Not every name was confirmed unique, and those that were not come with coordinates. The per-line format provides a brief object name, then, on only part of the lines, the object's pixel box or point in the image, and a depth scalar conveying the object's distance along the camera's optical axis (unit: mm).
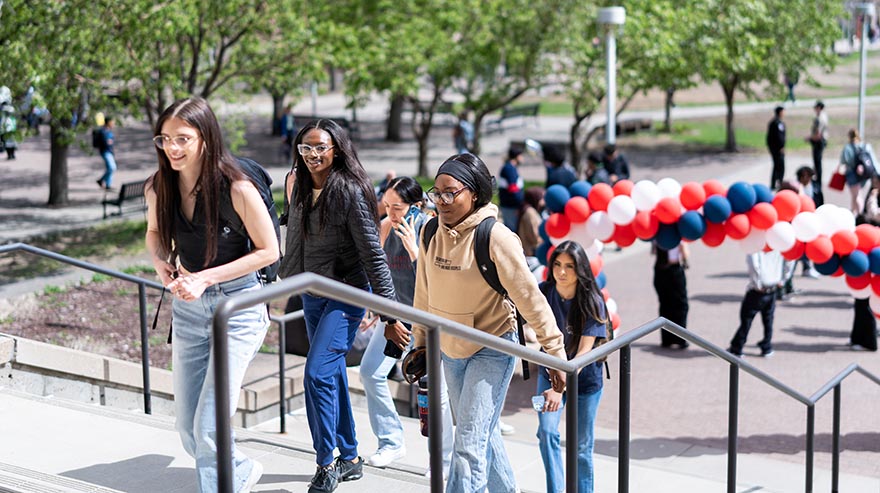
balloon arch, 9188
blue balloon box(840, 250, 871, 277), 9086
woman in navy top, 5941
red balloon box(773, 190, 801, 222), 9383
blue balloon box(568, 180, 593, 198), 10320
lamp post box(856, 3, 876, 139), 23047
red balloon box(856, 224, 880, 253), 9094
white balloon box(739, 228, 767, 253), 9430
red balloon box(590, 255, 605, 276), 9375
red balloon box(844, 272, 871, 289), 9164
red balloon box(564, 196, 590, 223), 10086
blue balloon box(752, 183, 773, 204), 9500
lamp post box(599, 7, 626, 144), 14336
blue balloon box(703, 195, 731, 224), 9398
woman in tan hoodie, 4590
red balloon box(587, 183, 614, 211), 10000
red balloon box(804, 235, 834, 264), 9180
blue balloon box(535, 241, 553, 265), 10438
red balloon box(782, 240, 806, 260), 9383
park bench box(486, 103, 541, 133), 31672
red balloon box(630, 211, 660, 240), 9773
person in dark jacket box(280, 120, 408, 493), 5027
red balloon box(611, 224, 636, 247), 9906
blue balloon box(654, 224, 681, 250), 9742
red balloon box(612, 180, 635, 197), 9938
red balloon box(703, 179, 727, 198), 9625
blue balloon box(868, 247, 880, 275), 9055
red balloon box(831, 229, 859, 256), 9094
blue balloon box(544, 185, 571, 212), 10266
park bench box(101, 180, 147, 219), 16969
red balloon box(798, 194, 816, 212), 9451
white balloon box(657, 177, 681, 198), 9734
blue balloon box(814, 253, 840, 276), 9258
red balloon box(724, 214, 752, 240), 9445
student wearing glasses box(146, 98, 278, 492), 4340
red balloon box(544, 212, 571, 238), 10227
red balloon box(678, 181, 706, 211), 9609
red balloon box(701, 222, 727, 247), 9578
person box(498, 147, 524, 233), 14336
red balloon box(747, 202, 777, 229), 9328
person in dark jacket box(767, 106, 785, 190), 21938
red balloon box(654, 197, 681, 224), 9617
